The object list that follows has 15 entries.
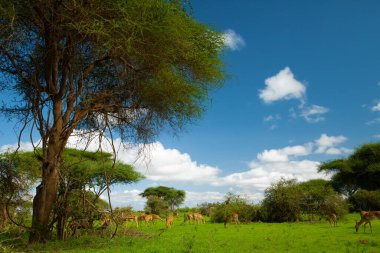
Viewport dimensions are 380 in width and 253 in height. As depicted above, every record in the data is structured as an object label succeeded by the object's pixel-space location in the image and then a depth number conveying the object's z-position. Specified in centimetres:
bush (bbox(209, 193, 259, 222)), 3241
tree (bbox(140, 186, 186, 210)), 6084
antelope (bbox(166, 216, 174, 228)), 2614
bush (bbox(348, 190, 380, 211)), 3866
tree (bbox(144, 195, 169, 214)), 4871
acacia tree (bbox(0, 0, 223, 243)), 1260
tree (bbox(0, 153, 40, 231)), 1919
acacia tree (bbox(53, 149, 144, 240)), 1573
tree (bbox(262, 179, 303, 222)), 3209
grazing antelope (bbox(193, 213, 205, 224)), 3103
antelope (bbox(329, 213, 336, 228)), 2502
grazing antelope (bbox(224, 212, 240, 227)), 2952
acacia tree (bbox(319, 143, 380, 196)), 4409
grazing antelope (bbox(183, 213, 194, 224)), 3112
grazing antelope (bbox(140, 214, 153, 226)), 2905
